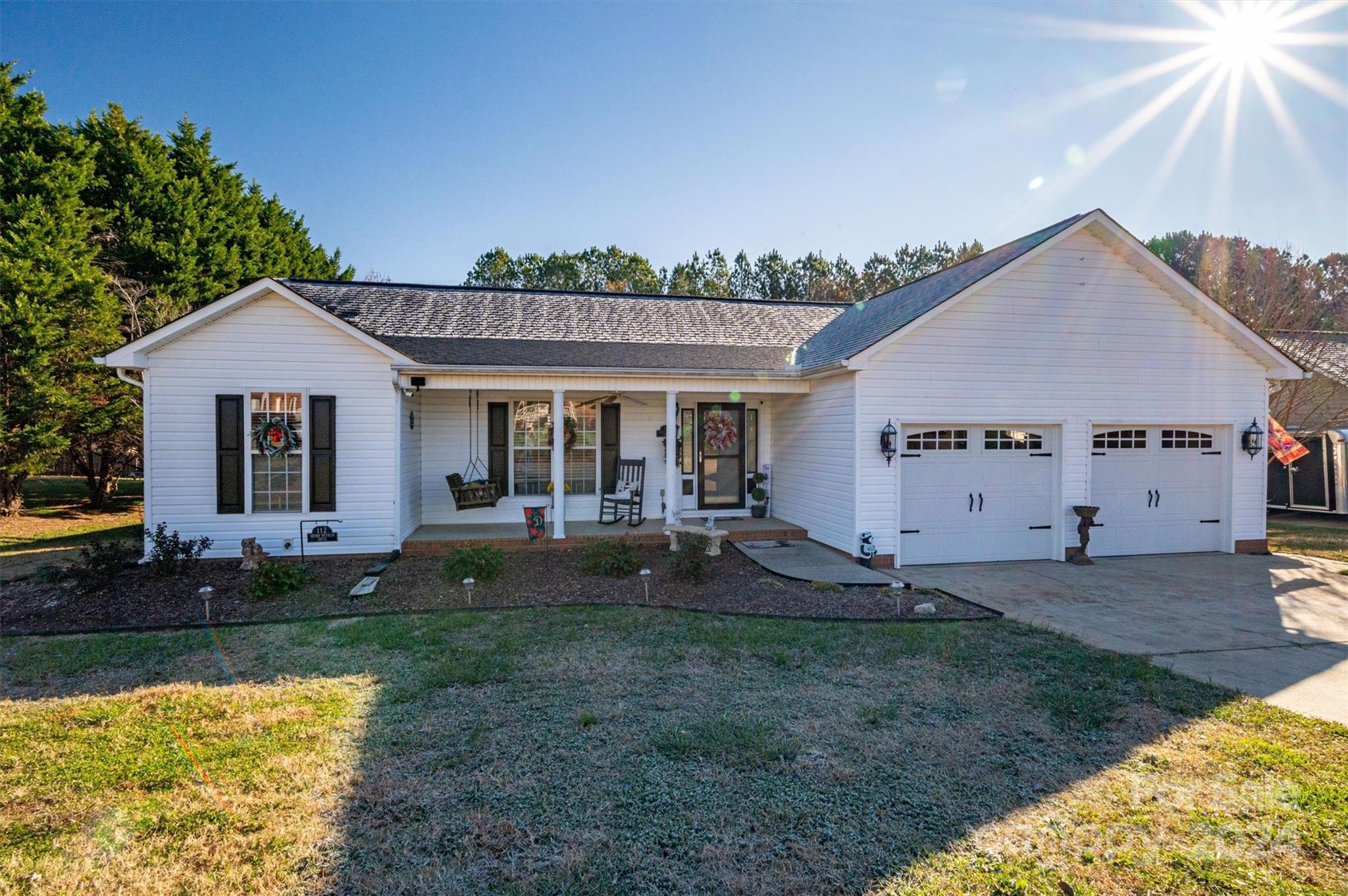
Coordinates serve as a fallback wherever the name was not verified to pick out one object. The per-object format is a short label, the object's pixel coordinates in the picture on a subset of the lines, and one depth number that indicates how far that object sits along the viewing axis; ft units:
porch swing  33.79
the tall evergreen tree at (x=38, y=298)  39.99
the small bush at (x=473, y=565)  24.70
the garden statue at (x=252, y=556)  26.66
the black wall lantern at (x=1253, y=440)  31.96
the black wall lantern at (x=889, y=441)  27.96
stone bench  29.78
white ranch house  28.27
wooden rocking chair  35.73
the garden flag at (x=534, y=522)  31.50
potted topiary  38.78
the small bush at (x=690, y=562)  24.62
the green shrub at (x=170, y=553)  25.54
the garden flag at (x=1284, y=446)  35.97
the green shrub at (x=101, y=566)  23.44
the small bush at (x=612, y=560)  25.90
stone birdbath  29.22
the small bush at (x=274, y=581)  23.03
